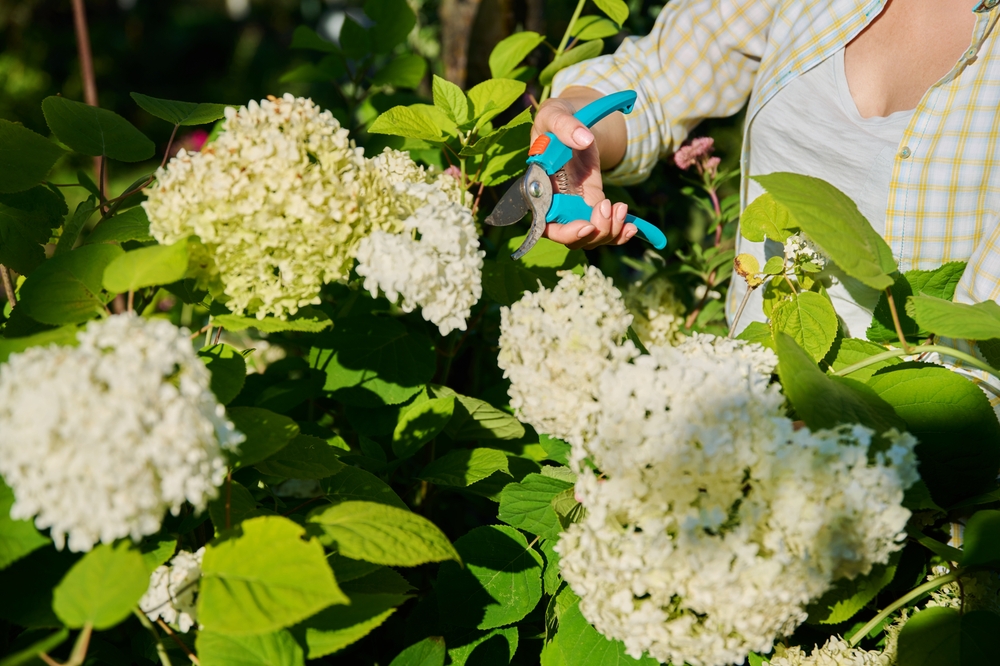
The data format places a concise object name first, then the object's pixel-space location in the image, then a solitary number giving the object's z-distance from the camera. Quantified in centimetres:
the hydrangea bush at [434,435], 67
